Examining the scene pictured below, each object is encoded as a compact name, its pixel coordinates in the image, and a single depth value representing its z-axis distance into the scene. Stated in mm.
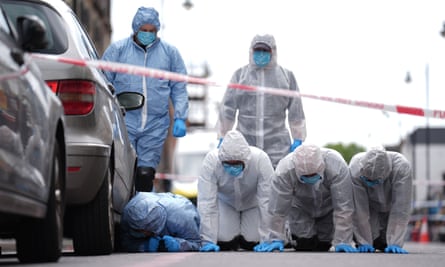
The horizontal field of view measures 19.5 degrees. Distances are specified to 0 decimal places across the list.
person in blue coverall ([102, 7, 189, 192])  13305
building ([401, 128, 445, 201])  123188
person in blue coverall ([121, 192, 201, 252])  11664
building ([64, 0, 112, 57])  44031
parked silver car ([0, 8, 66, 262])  7371
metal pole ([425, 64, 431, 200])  61125
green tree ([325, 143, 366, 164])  155125
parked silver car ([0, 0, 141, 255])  9148
